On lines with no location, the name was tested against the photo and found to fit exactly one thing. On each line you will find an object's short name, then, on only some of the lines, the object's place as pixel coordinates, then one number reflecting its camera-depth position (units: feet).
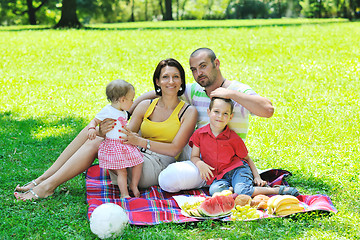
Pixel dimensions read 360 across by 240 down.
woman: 14.71
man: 14.39
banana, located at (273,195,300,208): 13.09
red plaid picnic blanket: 13.06
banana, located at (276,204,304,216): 12.99
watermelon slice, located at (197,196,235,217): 12.93
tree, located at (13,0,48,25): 117.70
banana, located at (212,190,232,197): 13.49
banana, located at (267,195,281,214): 13.19
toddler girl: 14.34
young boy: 14.42
